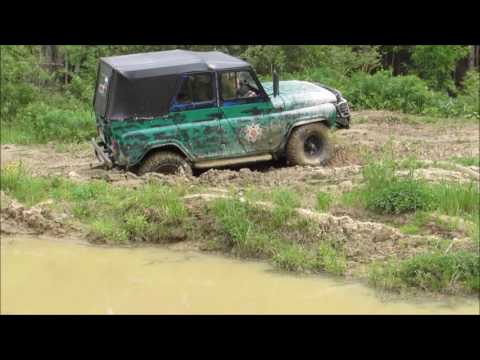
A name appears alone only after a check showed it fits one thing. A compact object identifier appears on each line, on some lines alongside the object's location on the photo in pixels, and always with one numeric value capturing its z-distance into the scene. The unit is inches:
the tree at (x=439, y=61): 788.0
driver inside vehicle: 499.8
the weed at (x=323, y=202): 437.7
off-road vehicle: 480.1
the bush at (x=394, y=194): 430.6
